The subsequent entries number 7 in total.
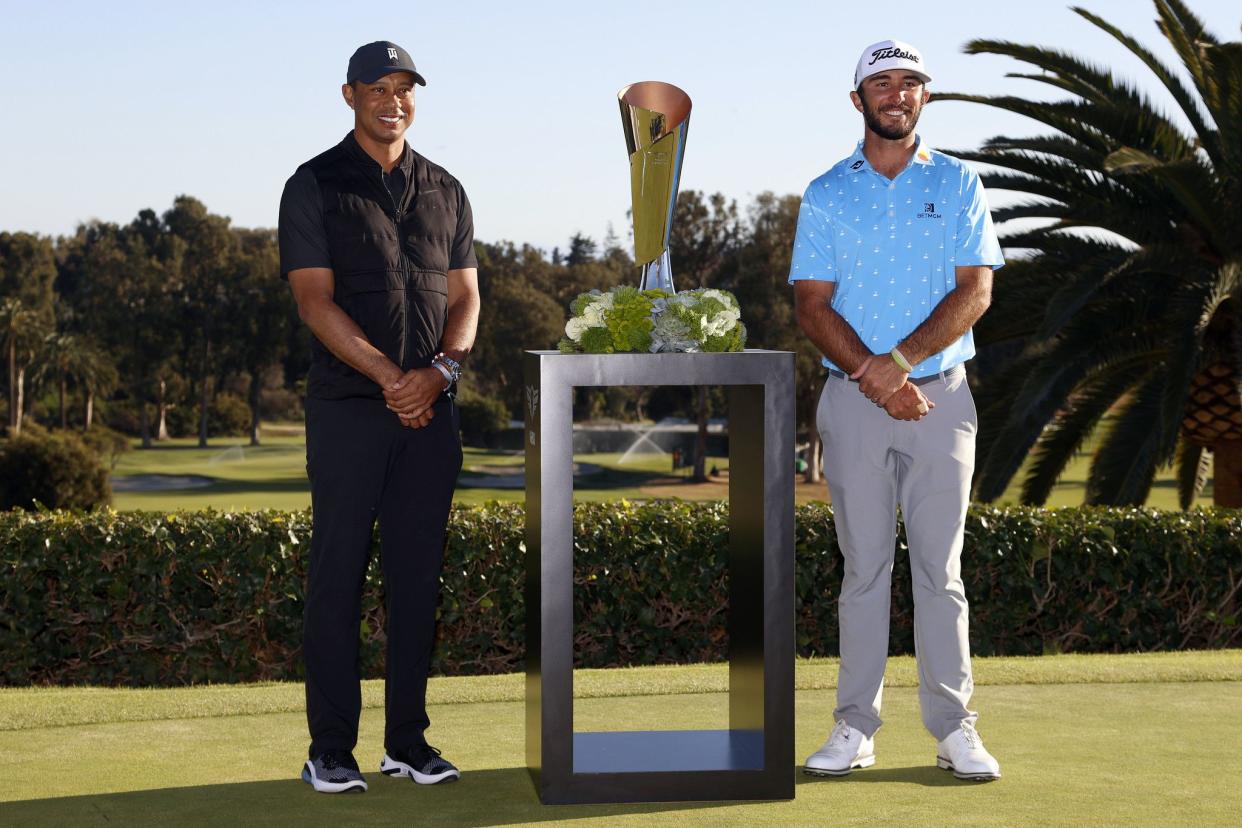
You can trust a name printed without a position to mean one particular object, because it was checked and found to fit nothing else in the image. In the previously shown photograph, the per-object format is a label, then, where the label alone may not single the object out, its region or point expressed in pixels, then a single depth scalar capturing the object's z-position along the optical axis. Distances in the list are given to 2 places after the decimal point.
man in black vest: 4.76
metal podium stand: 4.58
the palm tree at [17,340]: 68.94
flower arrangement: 4.61
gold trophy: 4.82
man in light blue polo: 4.91
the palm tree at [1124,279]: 12.55
